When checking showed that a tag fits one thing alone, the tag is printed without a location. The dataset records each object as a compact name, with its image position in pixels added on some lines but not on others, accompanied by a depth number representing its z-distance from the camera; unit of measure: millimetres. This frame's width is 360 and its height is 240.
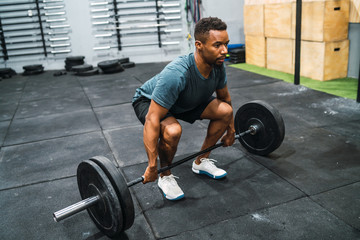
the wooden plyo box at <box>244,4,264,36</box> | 5223
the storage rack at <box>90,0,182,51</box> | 6309
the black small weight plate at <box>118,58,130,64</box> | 6410
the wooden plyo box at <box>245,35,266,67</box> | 5328
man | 1589
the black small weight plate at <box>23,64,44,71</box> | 6133
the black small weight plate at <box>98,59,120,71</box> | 5820
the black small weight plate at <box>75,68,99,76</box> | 5822
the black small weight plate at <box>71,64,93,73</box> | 5855
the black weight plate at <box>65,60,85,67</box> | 6238
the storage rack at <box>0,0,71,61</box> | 6090
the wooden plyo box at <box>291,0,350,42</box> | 3969
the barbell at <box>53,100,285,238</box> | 1361
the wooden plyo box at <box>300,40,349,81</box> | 4129
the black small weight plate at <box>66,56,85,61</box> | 6184
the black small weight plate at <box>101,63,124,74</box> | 5879
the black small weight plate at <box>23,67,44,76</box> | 6117
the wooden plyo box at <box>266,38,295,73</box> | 4758
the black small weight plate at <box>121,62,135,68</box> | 6305
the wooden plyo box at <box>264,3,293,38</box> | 4621
